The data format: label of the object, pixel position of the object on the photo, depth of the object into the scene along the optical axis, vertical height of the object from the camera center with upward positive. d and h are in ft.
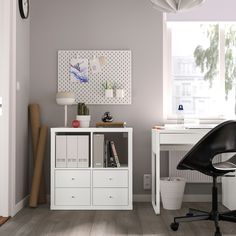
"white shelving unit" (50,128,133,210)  12.64 -2.11
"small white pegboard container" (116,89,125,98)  13.85 +0.78
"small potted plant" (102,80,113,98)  13.79 +0.93
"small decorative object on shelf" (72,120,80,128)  13.01 -0.25
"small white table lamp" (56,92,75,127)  13.30 +0.58
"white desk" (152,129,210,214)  11.83 -0.59
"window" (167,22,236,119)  14.56 +1.75
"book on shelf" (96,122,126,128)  12.92 -0.24
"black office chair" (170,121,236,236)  9.88 -0.97
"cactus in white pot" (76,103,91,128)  13.26 +0.01
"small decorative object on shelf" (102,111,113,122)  13.38 -0.04
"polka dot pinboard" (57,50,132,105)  14.15 +1.35
